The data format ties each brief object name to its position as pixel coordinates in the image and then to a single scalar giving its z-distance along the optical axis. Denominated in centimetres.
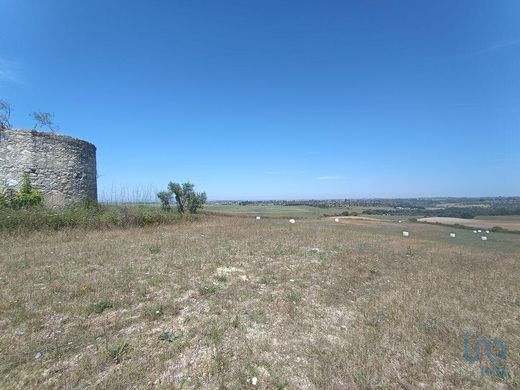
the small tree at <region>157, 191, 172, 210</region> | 2291
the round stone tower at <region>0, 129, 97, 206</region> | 1138
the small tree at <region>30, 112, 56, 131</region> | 1406
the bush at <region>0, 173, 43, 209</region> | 1092
